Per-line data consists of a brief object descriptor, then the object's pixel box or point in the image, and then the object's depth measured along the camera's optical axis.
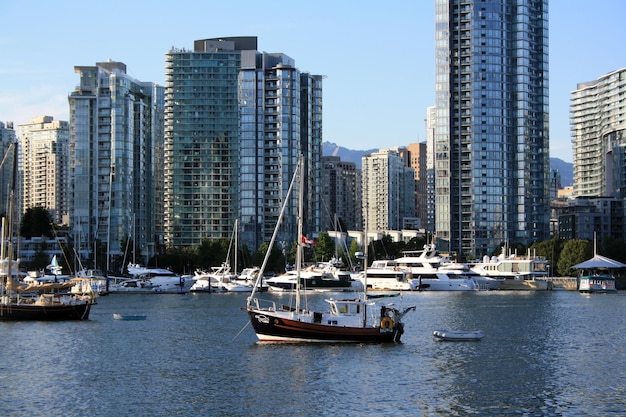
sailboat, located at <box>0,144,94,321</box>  104.62
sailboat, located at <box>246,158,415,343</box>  79.88
